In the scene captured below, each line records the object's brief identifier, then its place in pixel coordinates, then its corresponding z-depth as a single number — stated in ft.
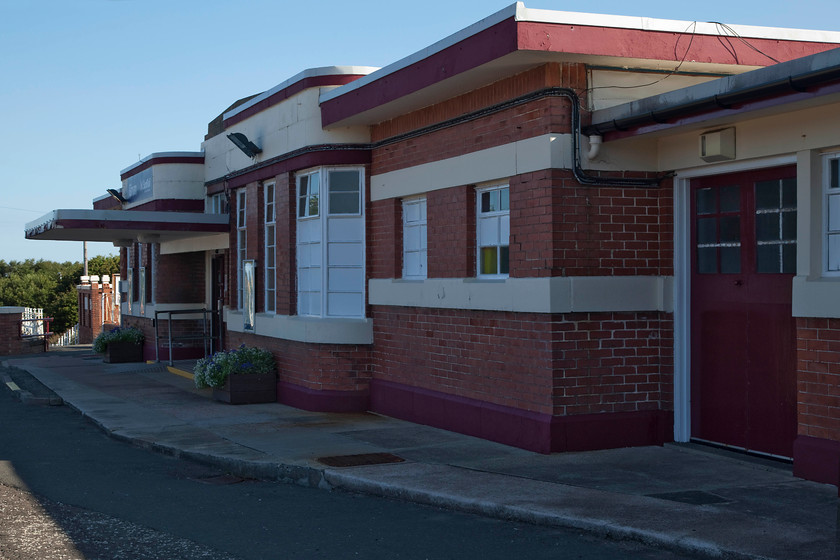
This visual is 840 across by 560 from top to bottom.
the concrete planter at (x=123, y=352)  74.90
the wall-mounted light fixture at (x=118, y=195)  78.89
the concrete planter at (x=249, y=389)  47.70
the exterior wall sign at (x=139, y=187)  71.56
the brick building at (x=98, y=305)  121.19
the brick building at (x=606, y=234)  27.22
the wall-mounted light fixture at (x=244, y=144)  51.14
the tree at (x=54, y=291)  188.03
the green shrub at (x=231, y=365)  48.08
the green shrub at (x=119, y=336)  75.46
